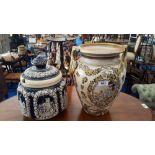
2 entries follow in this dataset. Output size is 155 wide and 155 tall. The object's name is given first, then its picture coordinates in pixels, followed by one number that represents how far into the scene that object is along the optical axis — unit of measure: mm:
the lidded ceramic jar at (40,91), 669
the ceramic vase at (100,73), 655
